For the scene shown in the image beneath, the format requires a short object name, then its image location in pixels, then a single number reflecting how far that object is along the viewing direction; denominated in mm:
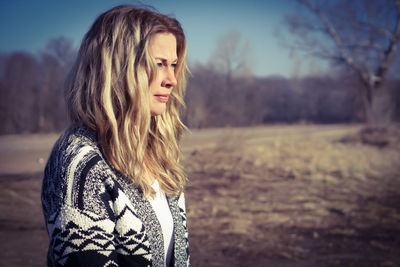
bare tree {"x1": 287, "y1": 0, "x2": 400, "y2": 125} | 13227
